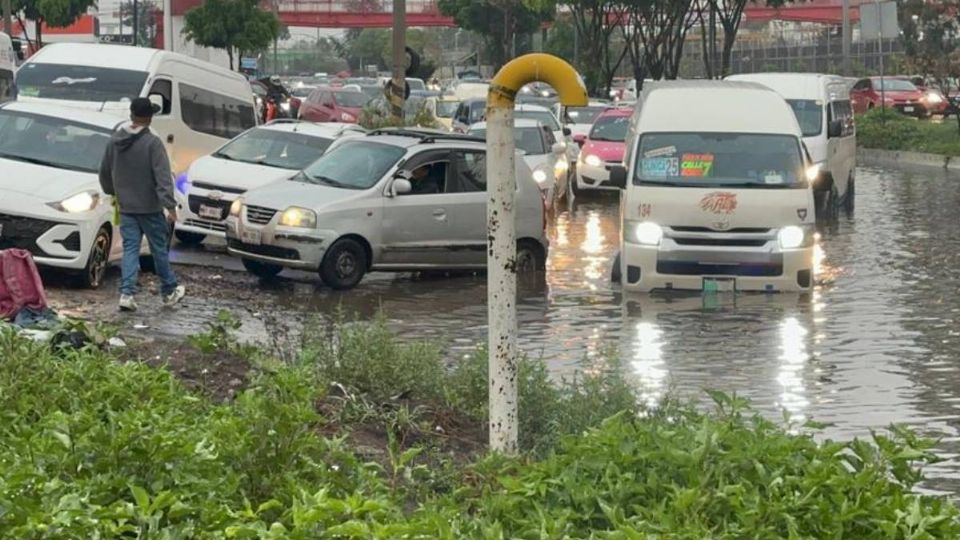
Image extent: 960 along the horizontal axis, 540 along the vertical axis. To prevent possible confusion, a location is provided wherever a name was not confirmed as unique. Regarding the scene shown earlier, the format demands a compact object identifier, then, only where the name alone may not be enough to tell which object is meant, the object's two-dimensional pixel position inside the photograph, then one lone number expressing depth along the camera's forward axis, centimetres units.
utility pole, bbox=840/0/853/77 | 5841
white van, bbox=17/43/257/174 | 2277
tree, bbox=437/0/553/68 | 7888
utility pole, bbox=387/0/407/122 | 2855
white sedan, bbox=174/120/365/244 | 2020
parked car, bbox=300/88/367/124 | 4469
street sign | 4322
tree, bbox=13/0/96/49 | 7506
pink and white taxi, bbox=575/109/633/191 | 3030
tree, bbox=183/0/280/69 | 6322
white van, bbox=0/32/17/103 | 2997
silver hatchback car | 1752
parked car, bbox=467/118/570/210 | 2578
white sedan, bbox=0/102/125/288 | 1555
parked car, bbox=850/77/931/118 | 5753
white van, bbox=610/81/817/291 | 1689
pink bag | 1145
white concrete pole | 746
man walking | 1402
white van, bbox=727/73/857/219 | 2594
